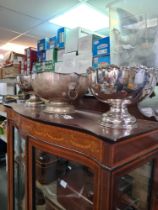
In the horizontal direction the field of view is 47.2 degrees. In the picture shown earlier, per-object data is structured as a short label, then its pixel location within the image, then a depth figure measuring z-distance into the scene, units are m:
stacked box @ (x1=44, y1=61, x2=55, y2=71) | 1.64
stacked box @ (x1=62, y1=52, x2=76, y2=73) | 1.39
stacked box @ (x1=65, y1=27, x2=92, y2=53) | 1.42
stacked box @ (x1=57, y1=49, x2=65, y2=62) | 1.57
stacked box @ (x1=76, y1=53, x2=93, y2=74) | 1.30
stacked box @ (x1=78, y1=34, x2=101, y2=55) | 1.30
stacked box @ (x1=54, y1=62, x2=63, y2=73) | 1.50
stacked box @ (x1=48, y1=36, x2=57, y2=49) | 1.66
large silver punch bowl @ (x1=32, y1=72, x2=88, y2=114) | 0.89
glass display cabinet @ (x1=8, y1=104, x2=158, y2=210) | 0.57
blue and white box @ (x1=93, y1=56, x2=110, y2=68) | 1.20
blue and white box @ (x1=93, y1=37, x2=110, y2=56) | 1.19
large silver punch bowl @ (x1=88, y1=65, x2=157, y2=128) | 0.67
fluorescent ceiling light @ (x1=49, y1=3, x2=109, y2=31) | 1.79
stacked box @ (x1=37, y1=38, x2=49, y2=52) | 1.74
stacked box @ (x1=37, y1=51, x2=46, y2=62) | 1.76
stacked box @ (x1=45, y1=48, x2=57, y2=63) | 1.63
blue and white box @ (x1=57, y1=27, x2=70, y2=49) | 1.55
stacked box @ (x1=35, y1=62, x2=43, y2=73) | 1.78
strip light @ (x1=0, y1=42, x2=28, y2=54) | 3.62
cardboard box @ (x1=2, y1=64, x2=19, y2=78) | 2.25
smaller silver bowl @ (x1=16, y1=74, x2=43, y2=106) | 1.23
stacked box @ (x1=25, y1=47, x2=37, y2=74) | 1.96
